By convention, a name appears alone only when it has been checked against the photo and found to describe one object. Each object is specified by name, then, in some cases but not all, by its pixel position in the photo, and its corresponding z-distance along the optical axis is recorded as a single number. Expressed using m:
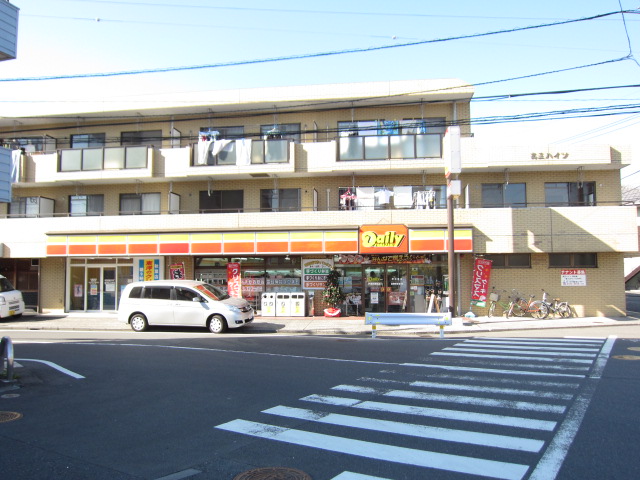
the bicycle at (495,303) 19.59
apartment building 19.42
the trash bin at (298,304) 20.36
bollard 8.88
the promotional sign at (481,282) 19.69
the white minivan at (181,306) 16.34
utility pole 17.88
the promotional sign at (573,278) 19.69
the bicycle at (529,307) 19.05
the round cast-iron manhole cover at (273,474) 4.53
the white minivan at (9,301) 20.06
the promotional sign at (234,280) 21.38
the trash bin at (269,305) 20.44
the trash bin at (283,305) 20.42
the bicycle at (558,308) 19.06
